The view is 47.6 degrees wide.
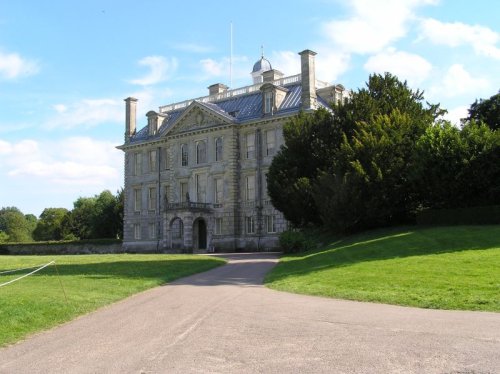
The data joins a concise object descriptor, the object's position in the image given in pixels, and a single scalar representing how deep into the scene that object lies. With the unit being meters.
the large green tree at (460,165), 34.28
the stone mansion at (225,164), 54.47
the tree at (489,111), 48.78
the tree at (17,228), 120.89
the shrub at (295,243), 38.44
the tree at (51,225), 101.62
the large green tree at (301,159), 42.72
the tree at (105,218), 83.38
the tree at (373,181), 37.06
